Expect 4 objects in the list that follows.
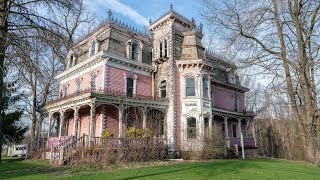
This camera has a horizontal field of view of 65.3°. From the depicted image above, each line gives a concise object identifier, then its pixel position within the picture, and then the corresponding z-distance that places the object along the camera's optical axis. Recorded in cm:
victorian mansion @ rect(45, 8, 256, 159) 1938
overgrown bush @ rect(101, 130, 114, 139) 1592
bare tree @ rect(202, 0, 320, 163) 1302
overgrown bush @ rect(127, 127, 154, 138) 1647
